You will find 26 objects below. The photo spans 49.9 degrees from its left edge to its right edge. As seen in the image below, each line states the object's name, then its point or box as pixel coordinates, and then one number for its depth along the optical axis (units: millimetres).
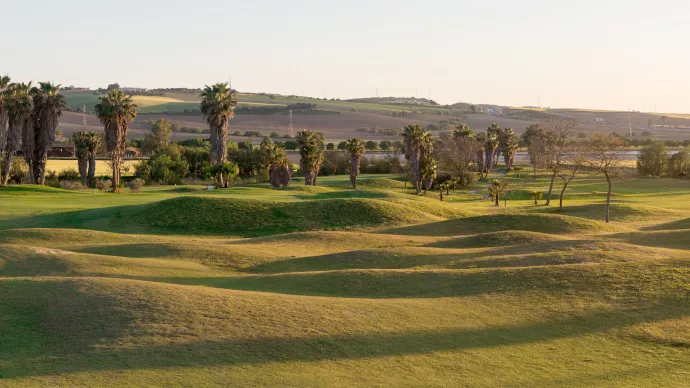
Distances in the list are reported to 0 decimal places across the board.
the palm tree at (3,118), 78875
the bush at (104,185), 86938
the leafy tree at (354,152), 89938
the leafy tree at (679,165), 108000
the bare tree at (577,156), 65875
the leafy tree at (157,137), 152500
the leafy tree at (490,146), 123688
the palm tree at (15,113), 80750
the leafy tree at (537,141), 102500
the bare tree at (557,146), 74000
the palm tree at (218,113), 91688
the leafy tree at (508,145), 128875
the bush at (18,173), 93062
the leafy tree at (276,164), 84938
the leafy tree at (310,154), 88812
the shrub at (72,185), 88375
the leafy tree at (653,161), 110375
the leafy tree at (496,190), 72294
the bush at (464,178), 100912
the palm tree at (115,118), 84000
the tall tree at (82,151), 94188
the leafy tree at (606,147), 58153
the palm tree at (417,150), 87312
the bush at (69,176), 99188
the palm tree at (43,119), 85312
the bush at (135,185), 85125
